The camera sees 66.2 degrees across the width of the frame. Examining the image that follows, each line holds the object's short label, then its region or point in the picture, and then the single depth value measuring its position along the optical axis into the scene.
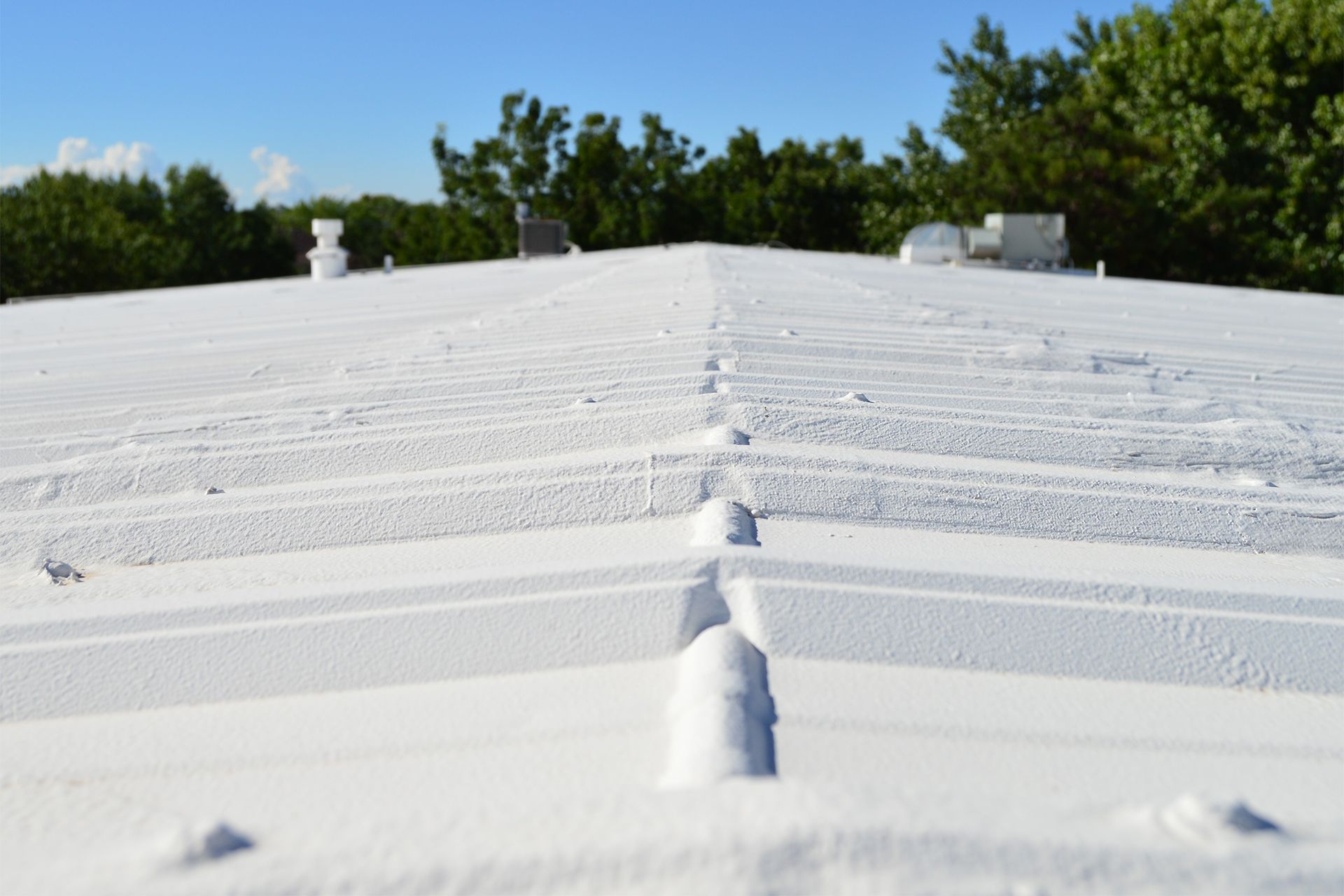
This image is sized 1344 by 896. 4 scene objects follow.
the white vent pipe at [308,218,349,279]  11.26
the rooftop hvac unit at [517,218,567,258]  14.51
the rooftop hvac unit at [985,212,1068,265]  13.82
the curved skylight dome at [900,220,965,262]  12.38
